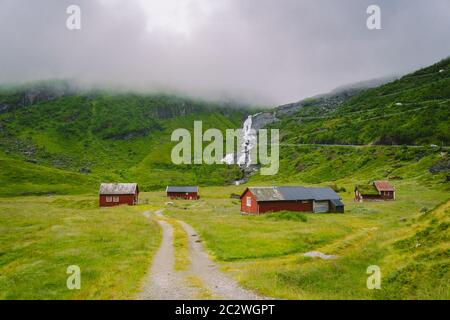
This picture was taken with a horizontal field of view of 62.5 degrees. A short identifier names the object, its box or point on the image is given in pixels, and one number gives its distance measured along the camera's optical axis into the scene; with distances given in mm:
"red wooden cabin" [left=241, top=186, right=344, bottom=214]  78500
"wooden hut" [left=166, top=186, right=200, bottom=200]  133375
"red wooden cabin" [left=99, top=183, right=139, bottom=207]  104944
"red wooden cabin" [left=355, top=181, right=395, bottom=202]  102250
